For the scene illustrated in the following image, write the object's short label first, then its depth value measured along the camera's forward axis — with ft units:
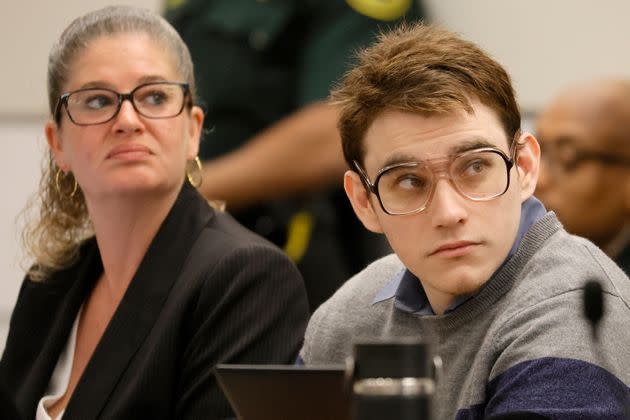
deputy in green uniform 22.50
